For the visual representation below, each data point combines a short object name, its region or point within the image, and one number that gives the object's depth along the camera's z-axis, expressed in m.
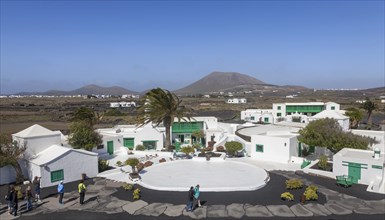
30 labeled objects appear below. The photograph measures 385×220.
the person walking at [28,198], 18.53
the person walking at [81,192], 19.56
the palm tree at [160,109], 38.75
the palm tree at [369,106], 56.19
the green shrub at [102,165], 28.09
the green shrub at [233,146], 34.59
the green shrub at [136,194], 20.34
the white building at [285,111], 70.75
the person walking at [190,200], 18.17
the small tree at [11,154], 23.68
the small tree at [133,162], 26.44
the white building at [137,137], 37.62
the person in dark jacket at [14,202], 17.78
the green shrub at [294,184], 22.00
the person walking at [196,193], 18.73
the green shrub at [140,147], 38.28
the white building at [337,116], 39.22
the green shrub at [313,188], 20.63
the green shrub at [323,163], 27.08
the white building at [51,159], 23.63
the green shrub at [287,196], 19.70
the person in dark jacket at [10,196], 17.84
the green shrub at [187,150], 34.47
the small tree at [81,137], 30.09
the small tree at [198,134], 44.00
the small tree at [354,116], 48.33
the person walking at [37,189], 19.87
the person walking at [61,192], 19.53
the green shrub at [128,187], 22.25
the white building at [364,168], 22.69
